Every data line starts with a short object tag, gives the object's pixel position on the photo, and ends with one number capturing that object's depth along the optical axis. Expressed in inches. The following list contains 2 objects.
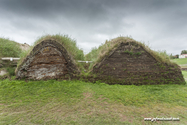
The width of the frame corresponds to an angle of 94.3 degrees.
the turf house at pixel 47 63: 199.5
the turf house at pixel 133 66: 206.2
